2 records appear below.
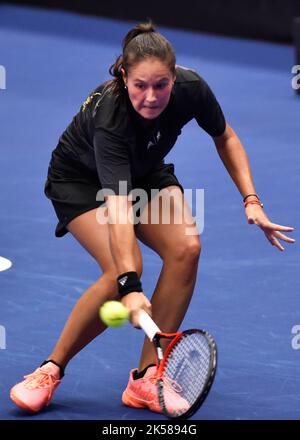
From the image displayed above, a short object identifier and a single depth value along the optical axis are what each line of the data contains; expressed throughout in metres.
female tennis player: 8.77
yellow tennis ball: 8.34
